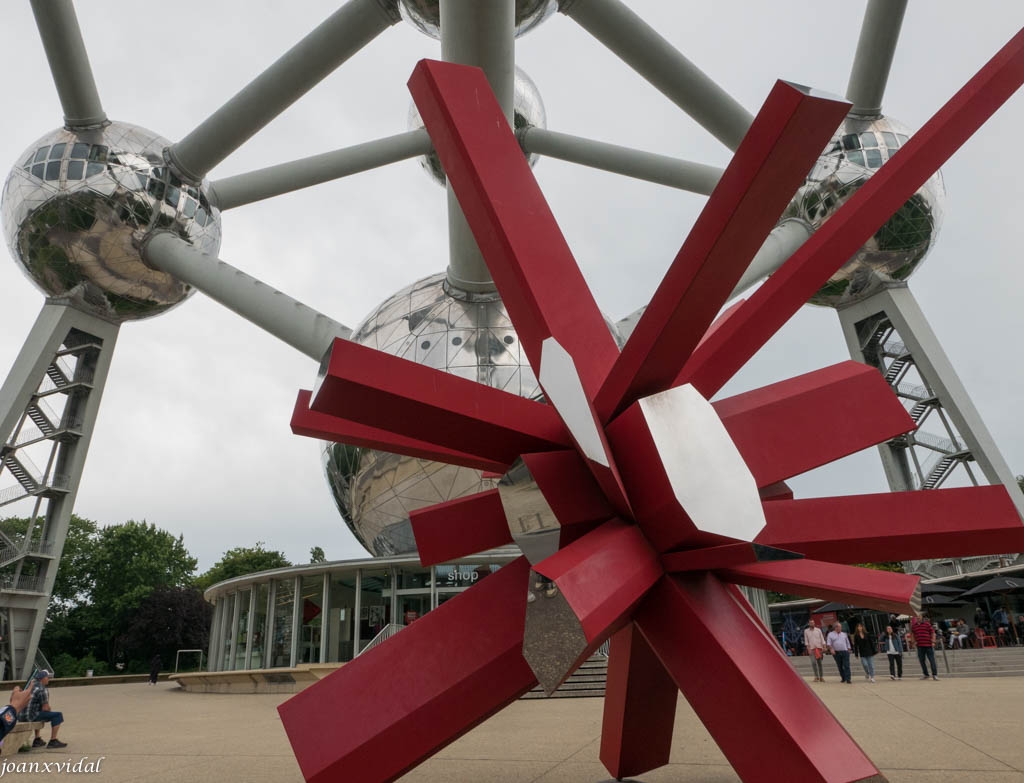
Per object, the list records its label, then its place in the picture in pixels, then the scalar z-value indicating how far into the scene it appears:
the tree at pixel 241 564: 79.31
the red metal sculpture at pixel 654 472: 3.02
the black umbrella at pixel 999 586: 28.10
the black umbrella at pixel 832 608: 32.61
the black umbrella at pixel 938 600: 28.41
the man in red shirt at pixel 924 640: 16.12
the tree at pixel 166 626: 56.59
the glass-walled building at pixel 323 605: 23.31
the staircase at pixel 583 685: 14.42
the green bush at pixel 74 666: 49.93
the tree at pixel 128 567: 60.58
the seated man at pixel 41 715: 8.97
